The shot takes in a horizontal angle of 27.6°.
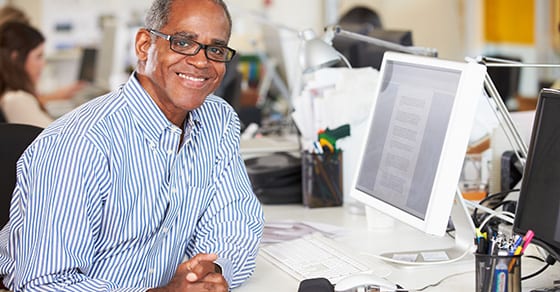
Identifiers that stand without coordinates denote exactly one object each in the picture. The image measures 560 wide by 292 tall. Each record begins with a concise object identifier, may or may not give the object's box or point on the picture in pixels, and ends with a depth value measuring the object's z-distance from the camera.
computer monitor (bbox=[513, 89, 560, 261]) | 1.84
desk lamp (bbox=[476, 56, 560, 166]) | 2.10
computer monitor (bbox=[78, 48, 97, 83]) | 6.64
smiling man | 1.90
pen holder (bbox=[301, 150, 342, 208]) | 2.67
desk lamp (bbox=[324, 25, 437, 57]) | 2.59
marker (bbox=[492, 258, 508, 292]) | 1.81
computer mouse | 1.89
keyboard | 2.09
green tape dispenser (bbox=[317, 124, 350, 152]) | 2.66
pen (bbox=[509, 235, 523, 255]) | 1.81
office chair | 2.31
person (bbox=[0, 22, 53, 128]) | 4.06
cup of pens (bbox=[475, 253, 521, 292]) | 1.81
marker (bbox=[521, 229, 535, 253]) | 1.82
